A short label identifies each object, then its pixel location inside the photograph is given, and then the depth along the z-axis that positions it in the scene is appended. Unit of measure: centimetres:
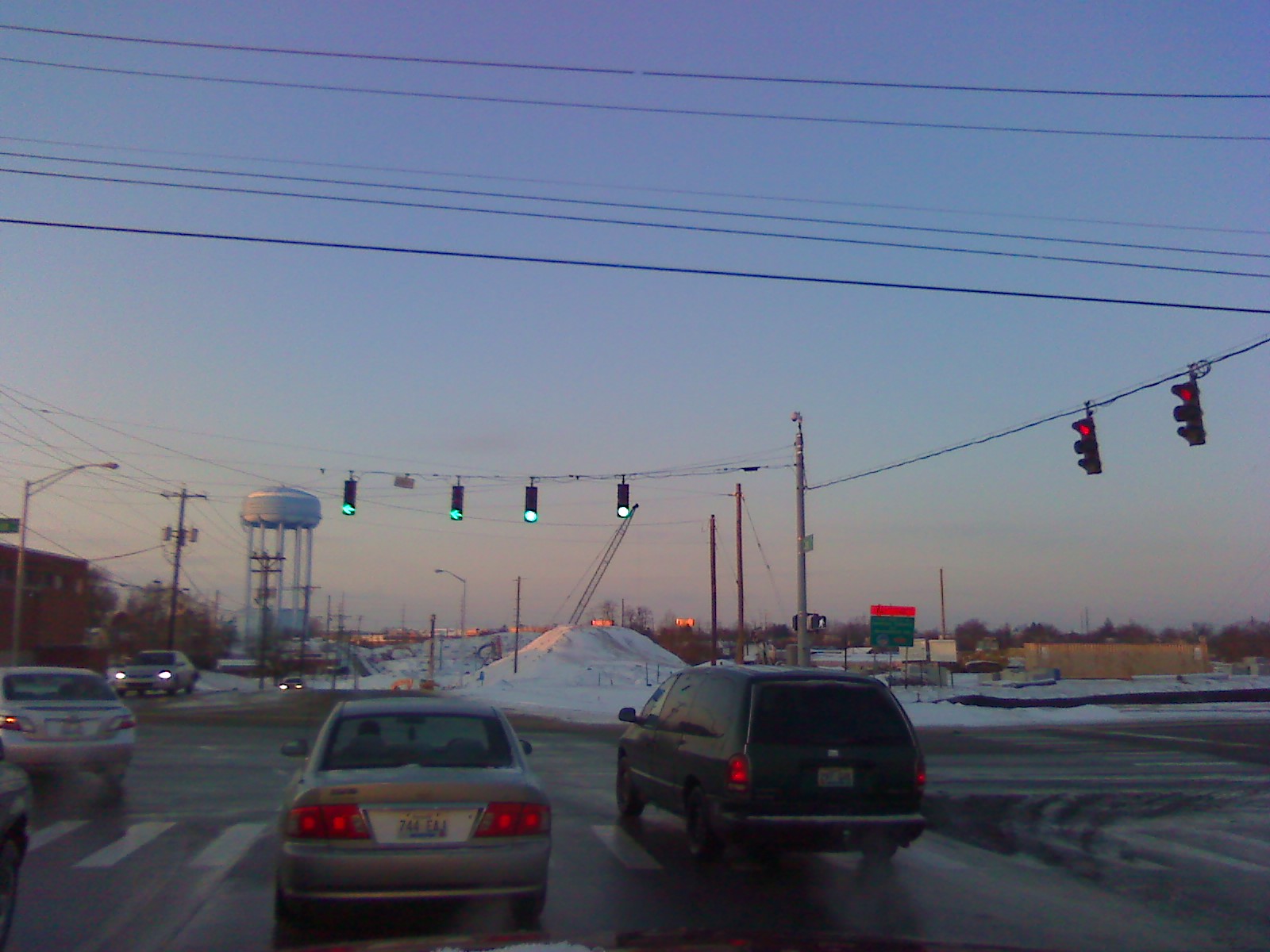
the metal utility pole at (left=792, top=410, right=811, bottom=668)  2892
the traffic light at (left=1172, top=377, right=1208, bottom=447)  1656
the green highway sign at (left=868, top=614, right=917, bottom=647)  3400
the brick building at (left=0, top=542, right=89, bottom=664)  5859
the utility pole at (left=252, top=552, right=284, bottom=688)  7074
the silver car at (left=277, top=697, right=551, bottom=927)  651
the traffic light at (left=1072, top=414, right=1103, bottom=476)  1856
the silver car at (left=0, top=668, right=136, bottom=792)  1339
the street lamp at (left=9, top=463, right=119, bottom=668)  3712
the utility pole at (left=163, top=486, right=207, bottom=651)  5784
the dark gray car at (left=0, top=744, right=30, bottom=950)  648
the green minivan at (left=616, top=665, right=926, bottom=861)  910
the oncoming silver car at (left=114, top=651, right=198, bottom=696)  4259
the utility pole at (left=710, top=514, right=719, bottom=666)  4150
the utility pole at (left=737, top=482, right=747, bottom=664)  3684
